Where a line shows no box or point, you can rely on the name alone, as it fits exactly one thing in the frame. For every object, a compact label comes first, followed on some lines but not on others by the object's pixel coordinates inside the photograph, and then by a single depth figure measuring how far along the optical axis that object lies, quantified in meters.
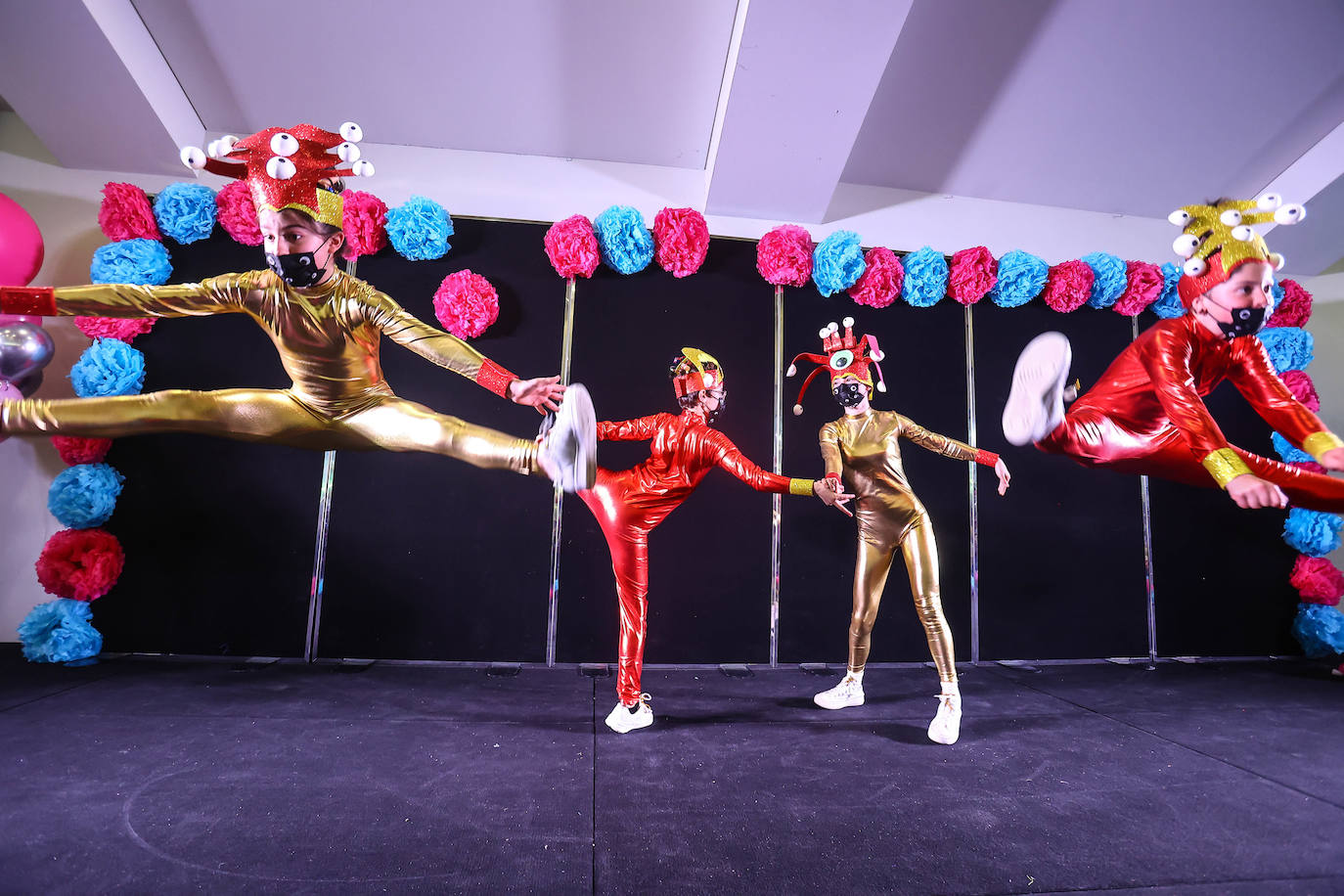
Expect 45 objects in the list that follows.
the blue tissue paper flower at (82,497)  3.51
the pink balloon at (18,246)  3.11
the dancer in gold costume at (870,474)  3.11
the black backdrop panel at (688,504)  4.12
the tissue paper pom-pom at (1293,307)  4.36
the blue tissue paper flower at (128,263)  3.51
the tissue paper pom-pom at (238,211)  3.77
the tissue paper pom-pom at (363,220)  3.88
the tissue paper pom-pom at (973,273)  4.36
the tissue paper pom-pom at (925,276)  4.35
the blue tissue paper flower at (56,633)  3.52
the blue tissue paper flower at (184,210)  3.66
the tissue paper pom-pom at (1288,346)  4.28
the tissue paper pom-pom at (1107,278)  4.36
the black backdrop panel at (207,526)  3.90
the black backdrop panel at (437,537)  3.99
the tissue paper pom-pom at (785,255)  4.20
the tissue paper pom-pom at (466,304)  3.92
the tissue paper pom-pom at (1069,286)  4.33
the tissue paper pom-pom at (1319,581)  4.62
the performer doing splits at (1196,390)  1.93
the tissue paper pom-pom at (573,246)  4.01
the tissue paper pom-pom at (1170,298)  4.48
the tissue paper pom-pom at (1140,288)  4.44
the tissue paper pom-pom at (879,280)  4.33
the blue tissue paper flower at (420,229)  3.87
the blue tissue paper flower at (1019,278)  4.31
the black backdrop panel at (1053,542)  4.54
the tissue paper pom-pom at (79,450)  3.59
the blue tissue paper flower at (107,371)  3.41
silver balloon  2.41
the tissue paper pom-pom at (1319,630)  4.56
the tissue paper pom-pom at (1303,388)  4.11
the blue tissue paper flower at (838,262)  4.15
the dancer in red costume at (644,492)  2.91
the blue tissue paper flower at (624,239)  4.00
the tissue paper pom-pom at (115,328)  3.45
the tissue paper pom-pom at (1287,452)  4.40
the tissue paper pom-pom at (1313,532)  4.52
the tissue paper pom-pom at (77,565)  3.53
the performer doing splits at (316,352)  2.00
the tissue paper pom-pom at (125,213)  3.60
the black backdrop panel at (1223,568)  4.74
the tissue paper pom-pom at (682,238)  4.08
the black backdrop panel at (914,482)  4.31
